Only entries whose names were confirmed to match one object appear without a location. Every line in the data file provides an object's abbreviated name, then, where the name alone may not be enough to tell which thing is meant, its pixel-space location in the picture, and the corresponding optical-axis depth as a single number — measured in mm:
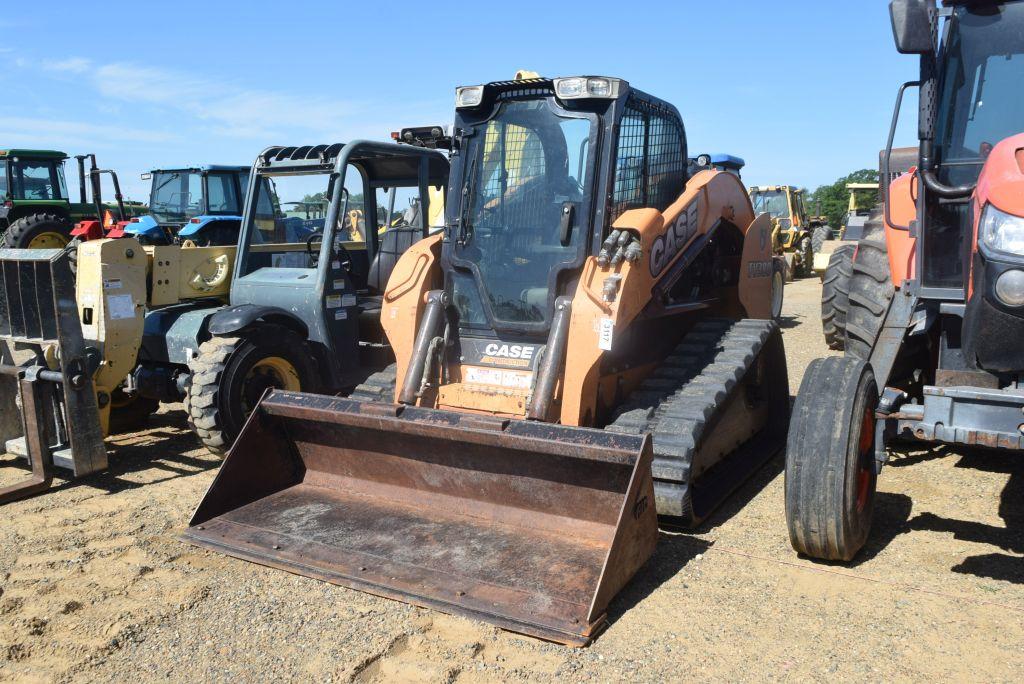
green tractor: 14445
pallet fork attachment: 5418
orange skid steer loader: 3879
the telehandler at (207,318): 5508
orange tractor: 3395
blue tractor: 13352
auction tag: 4543
